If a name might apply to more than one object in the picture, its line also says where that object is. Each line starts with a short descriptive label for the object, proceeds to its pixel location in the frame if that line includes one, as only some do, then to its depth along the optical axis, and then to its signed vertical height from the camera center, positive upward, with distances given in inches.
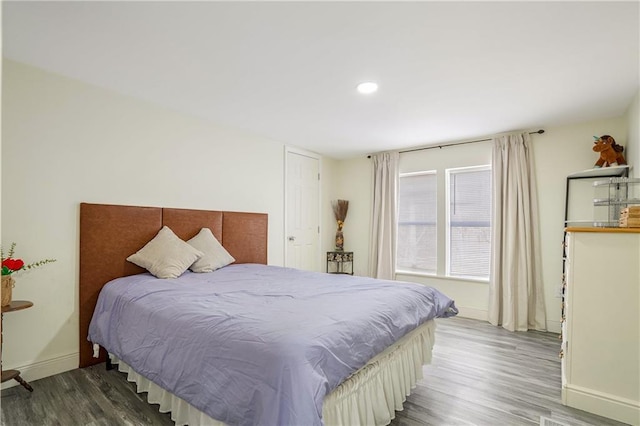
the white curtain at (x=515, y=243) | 159.5 -12.5
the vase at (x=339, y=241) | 224.2 -18.2
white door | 195.3 +1.1
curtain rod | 161.0 +37.3
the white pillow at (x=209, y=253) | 133.4 -17.0
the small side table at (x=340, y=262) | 218.6 -31.4
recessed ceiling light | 115.3 +42.3
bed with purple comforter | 61.1 -26.3
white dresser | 89.7 -28.2
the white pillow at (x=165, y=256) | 120.0 -16.2
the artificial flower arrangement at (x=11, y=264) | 93.9 -15.1
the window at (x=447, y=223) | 180.5 -5.0
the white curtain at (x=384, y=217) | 204.5 -2.3
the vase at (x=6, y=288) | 92.0 -21.5
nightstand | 92.7 -45.3
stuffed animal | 137.1 +25.7
